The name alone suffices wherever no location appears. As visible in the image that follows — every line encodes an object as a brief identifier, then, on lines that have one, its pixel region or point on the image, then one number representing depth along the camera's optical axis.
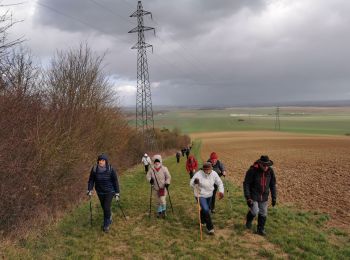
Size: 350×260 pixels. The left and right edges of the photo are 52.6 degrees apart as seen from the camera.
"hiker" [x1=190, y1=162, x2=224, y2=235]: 10.49
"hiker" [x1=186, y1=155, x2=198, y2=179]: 17.45
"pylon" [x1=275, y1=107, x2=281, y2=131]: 134.50
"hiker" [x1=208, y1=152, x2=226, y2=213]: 12.80
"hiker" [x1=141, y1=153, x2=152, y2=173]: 26.31
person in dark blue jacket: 10.59
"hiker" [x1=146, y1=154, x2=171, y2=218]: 12.04
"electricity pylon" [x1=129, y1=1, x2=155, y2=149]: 34.12
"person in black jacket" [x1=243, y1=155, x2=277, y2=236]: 10.02
